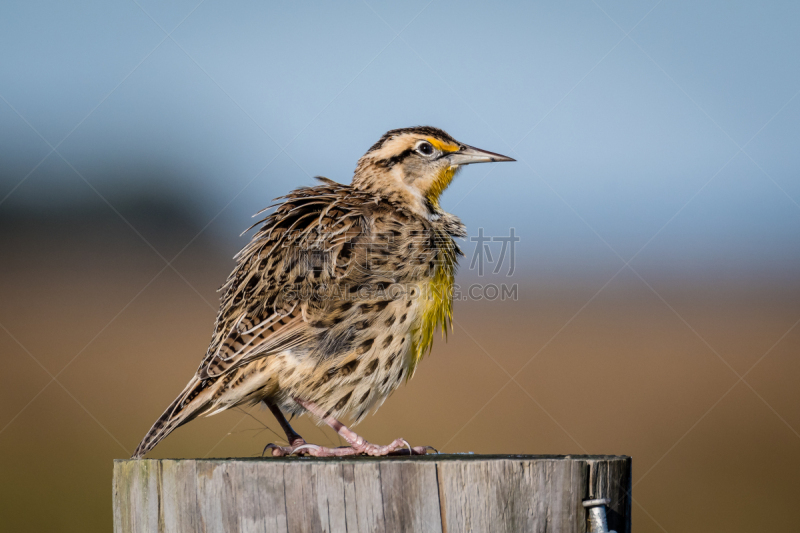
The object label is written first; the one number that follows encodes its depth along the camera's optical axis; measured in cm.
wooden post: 457
